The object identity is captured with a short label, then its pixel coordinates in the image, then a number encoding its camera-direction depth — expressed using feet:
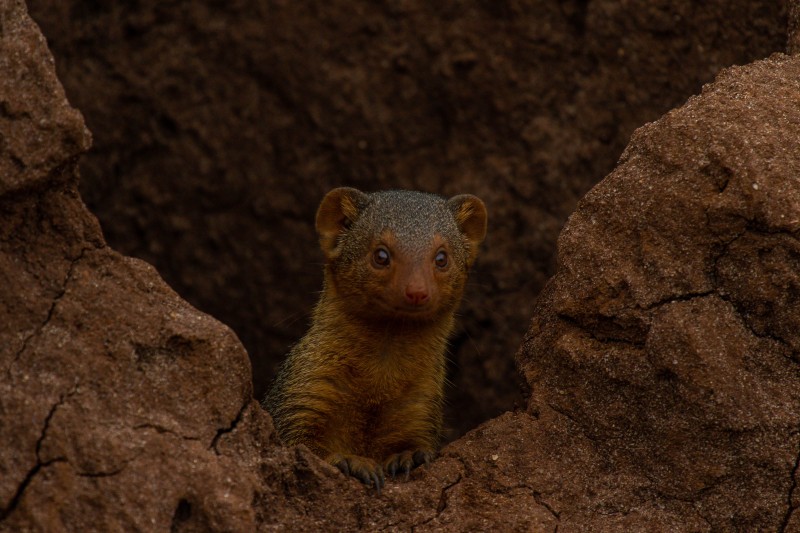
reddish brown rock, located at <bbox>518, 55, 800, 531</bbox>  25.58
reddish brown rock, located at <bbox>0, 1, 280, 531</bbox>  22.26
